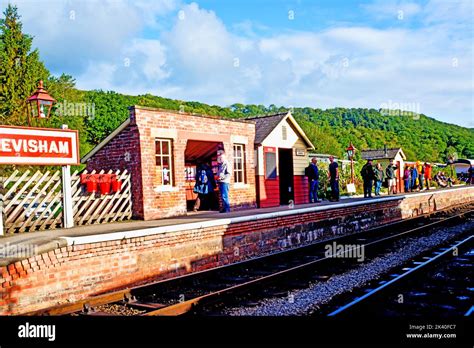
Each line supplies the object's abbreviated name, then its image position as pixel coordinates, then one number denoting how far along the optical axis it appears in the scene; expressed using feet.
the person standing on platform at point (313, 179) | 59.26
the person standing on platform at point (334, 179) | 60.75
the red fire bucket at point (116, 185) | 37.77
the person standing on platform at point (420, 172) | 99.42
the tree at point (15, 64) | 101.19
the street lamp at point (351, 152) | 91.46
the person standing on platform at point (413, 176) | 95.30
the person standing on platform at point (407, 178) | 92.53
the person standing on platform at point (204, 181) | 48.85
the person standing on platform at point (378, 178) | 75.05
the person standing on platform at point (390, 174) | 82.64
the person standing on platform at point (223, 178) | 44.11
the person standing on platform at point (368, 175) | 69.15
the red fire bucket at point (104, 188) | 36.36
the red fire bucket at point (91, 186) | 35.22
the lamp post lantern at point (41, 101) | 35.68
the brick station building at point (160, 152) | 39.68
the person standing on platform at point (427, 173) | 104.18
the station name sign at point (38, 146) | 29.86
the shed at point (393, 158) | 100.07
